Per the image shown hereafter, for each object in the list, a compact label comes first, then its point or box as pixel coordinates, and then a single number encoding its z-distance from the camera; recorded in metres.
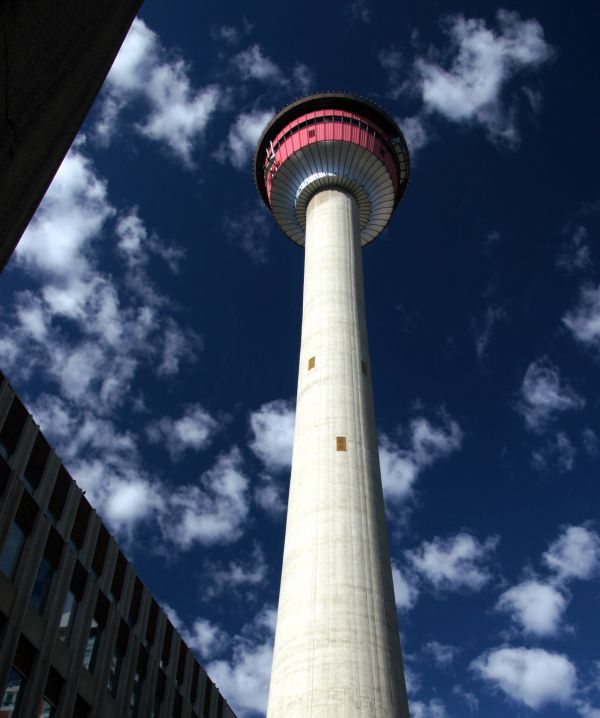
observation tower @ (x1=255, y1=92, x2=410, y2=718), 29.14
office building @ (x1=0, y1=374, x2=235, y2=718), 27.48
